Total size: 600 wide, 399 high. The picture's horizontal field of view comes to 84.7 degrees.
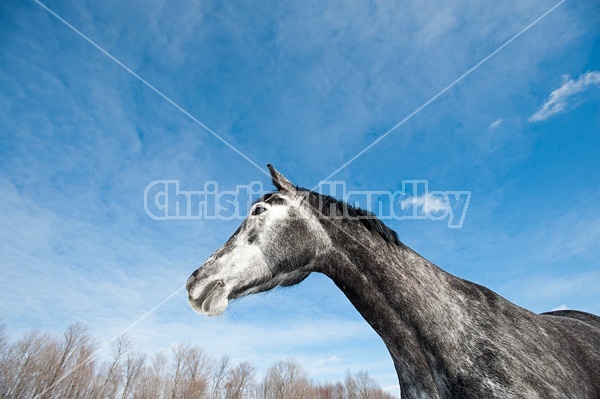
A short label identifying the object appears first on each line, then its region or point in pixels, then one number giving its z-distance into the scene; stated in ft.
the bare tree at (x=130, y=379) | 178.61
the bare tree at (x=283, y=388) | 217.36
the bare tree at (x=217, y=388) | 193.41
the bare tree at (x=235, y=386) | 197.57
